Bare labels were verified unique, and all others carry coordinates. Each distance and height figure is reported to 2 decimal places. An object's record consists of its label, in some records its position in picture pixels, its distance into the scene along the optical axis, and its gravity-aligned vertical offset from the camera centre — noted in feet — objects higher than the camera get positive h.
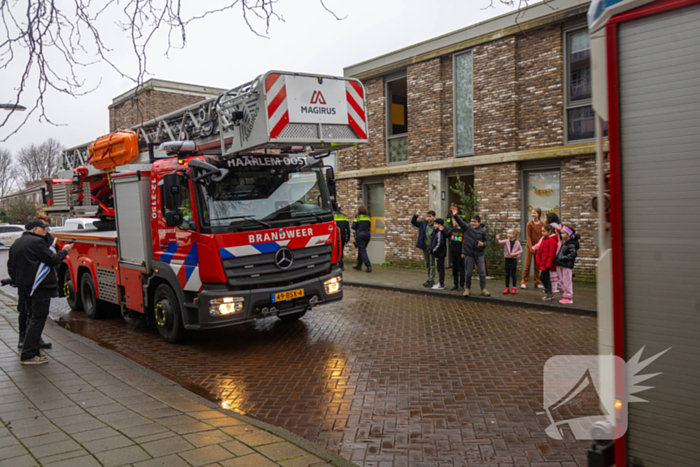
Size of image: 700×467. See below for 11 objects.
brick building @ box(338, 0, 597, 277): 39.88 +6.55
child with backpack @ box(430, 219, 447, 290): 36.81 -2.76
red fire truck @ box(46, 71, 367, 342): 21.75 +0.11
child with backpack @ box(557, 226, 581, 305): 30.71 -3.74
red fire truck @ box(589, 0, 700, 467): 7.69 -0.40
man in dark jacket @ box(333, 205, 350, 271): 41.52 -1.66
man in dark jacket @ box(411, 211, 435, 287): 39.11 -2.97
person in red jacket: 31.68 -3.68
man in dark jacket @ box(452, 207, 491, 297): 34.58 -3.16
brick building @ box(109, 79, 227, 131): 87.30 +20.44
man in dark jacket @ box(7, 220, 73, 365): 20.35 -2.31
